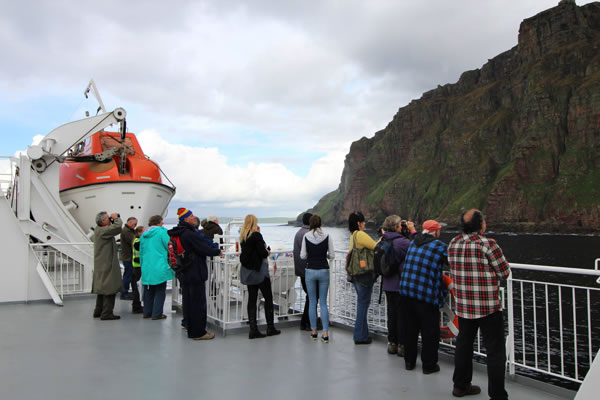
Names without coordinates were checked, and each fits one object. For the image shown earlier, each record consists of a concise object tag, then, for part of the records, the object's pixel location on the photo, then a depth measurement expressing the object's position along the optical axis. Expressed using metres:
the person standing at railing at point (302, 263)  5.90
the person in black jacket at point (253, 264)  5.57
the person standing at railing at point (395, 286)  4.84
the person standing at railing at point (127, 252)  7.54
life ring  4.75
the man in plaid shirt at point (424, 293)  4.30
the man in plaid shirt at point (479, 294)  3.66
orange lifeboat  11.53
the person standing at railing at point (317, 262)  5.56
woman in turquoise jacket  6.57
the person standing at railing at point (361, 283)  5.27
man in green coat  6.65
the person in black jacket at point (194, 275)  5.60
